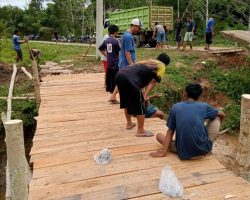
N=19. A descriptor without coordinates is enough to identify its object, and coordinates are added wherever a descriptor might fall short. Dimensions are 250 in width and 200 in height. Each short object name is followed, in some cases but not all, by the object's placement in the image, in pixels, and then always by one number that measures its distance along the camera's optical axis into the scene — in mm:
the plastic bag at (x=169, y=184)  2155
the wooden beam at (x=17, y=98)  5152
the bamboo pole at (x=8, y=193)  3047
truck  11056
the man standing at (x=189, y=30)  9681
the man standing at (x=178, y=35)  10390
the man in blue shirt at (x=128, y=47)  3645
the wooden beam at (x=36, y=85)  4668
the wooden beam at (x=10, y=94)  4557
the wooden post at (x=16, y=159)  2123
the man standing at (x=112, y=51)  4200
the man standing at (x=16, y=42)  8571
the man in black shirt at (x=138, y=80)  2964
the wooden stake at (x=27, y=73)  6687
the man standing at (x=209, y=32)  9331
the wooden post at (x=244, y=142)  2688
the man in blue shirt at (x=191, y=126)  2539
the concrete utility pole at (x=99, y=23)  7848
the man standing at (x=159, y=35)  10207
